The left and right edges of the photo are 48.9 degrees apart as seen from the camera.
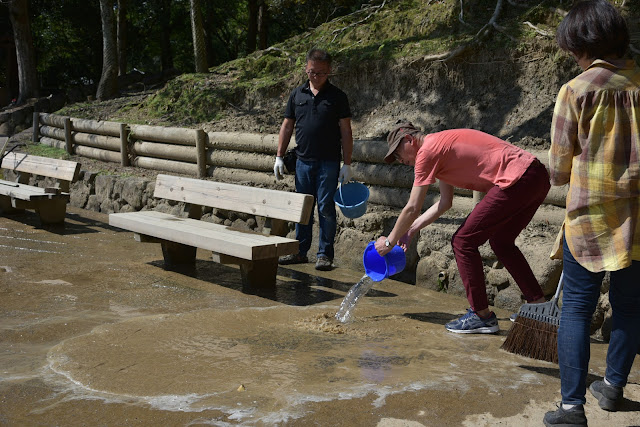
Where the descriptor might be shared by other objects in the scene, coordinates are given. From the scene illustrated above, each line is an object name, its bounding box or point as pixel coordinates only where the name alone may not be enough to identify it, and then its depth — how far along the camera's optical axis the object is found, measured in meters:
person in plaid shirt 2.83
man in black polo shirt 6.48
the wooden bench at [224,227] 5.59
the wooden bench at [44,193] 8.51
